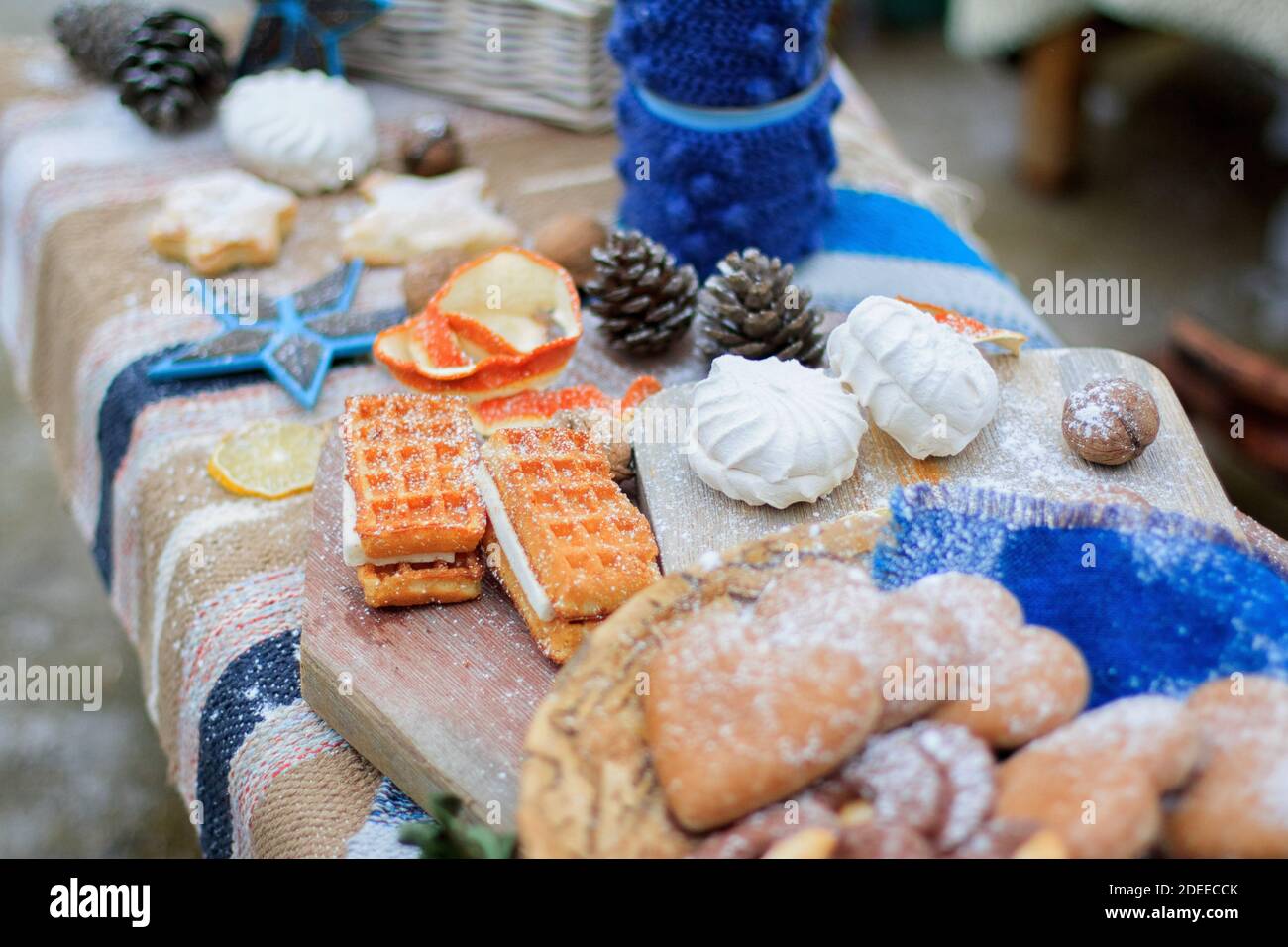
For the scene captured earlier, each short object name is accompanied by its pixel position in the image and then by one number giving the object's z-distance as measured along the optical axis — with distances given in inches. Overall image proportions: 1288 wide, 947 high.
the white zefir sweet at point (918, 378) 18.0
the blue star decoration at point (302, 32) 27.7
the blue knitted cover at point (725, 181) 22.8
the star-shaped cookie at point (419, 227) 24.8
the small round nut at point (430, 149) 26.7
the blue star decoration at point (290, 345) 22.1
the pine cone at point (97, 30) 28.4
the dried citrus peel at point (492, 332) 20.6
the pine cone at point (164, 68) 27.4
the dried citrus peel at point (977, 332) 19.7
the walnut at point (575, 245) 23.3
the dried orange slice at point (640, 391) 20.2
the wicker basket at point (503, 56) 27.5
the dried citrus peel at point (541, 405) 20.3
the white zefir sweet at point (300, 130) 25.9
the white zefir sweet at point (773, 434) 17.4
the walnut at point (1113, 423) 17.9
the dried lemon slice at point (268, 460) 20.5
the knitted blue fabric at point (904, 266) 23.4
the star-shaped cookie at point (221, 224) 24.1
